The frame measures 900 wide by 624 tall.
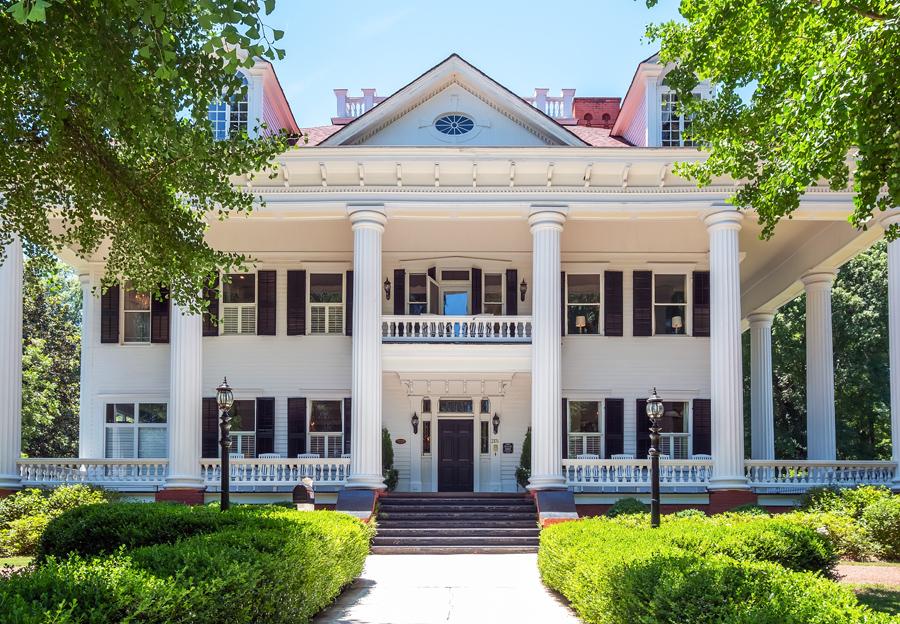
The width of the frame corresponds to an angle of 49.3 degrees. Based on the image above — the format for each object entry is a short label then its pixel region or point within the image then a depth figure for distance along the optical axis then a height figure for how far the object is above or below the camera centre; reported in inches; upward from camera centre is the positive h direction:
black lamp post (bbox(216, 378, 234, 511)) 649.6 -29.7
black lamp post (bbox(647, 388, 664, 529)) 625.8 -32.9
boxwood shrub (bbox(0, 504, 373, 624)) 275.3 -71.2
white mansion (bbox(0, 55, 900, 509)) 918.4 +64.4
